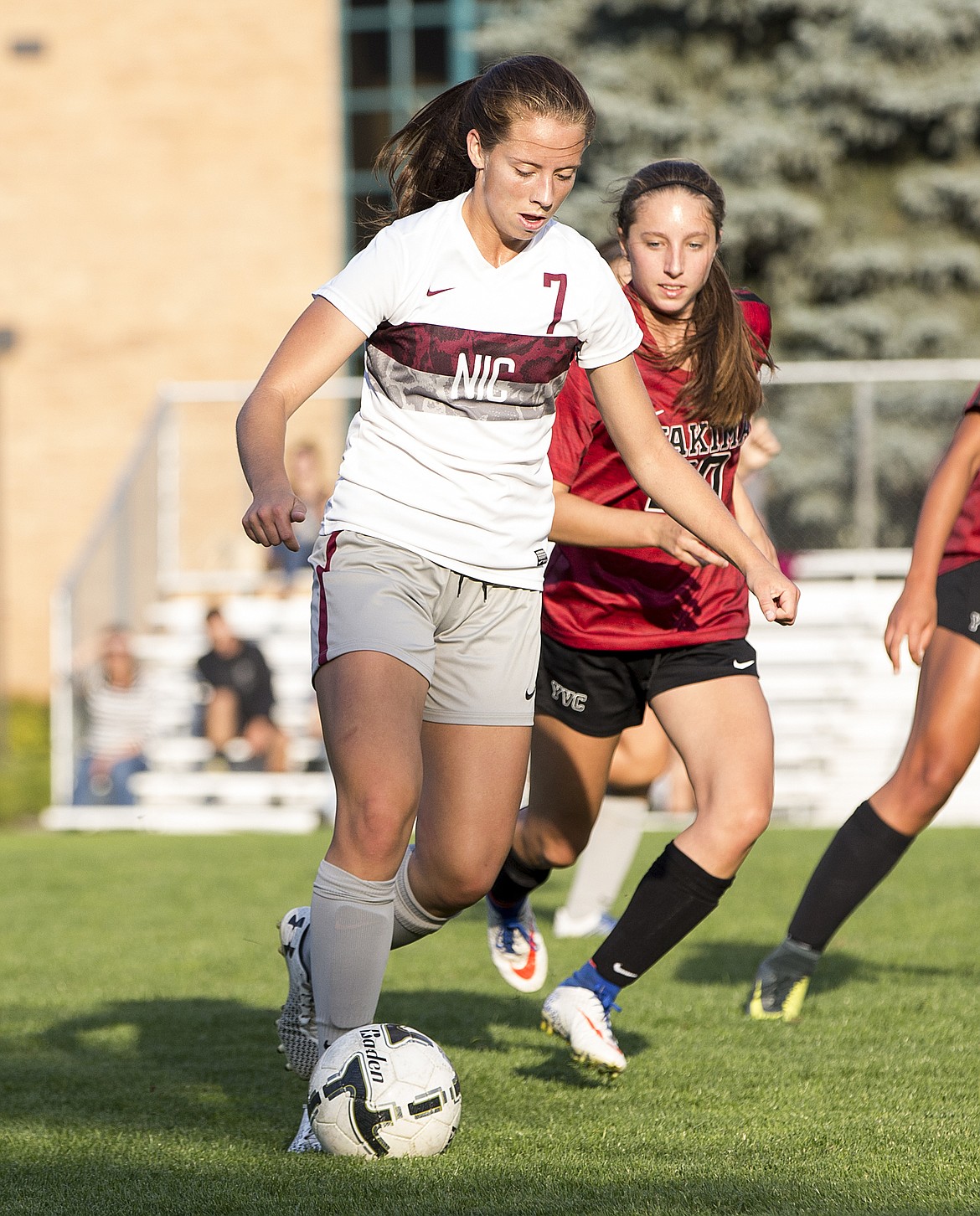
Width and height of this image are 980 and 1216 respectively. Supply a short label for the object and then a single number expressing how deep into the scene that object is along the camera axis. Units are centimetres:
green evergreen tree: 3469
